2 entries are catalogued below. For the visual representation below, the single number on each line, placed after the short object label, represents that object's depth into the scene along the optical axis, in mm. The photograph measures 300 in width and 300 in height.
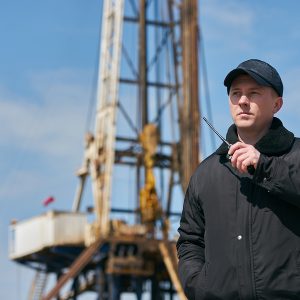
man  5230
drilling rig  52938
